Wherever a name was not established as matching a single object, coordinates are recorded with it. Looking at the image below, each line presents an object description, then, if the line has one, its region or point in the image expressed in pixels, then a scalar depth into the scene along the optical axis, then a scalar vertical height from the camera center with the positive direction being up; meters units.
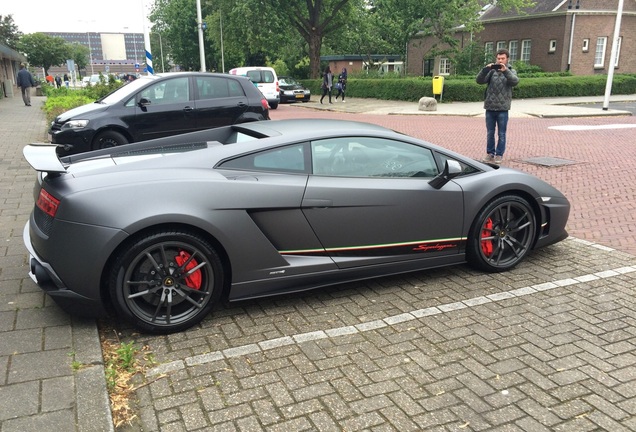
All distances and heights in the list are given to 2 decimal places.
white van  23.80 -0.19
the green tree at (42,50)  77.12 +3.98
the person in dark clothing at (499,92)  9.04 -0.31
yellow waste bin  24.06 -0.49
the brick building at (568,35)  33.97 +2.39
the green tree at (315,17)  35.62 +3.89
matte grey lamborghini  3.32 -0.95
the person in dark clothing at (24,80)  22.91 -0.06
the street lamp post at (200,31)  27.73 +2.31
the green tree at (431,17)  32.31 +3.48
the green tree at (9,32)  54.12 +4.82
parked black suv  8.75 -0.56
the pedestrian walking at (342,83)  28.69 -0.42
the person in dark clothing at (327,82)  27.23 -0.34
